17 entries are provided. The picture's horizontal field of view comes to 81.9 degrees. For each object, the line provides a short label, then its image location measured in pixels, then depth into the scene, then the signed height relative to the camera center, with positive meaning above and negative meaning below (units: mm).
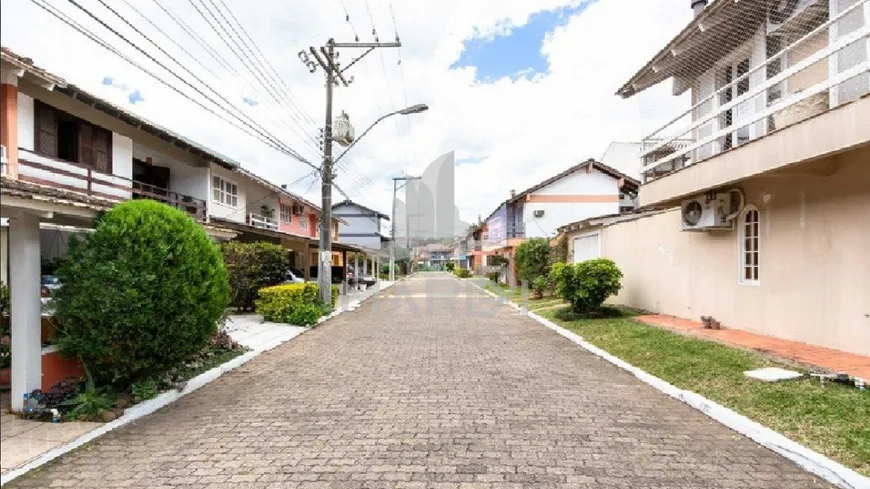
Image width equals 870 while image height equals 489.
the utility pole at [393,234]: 39344 +1613
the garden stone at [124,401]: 5521 -1627
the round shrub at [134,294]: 5273 -420
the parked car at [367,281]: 34469 -1922
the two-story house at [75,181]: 5039 +2206
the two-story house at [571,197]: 32500 +3565
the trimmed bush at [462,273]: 56375 -2352
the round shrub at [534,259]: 22000 -321
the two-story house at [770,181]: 6734 +1147
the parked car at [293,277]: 20156 -1029
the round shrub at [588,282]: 12867 -795
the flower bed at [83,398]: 5086 -1555
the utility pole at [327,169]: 16891 +2828
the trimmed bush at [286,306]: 13922 -1494
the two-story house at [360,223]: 56309 +3407
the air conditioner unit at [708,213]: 9570 +736
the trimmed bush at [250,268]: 14477 -408
